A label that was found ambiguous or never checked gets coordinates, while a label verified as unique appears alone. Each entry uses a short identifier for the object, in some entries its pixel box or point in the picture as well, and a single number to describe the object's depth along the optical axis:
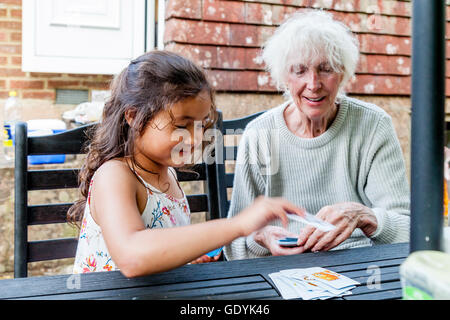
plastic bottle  2.70
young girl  0.99
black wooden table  0.83
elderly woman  1.62
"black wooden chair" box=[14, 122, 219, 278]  1.35
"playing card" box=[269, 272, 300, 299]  0.81
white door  2.71
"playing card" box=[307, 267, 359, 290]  0.86
